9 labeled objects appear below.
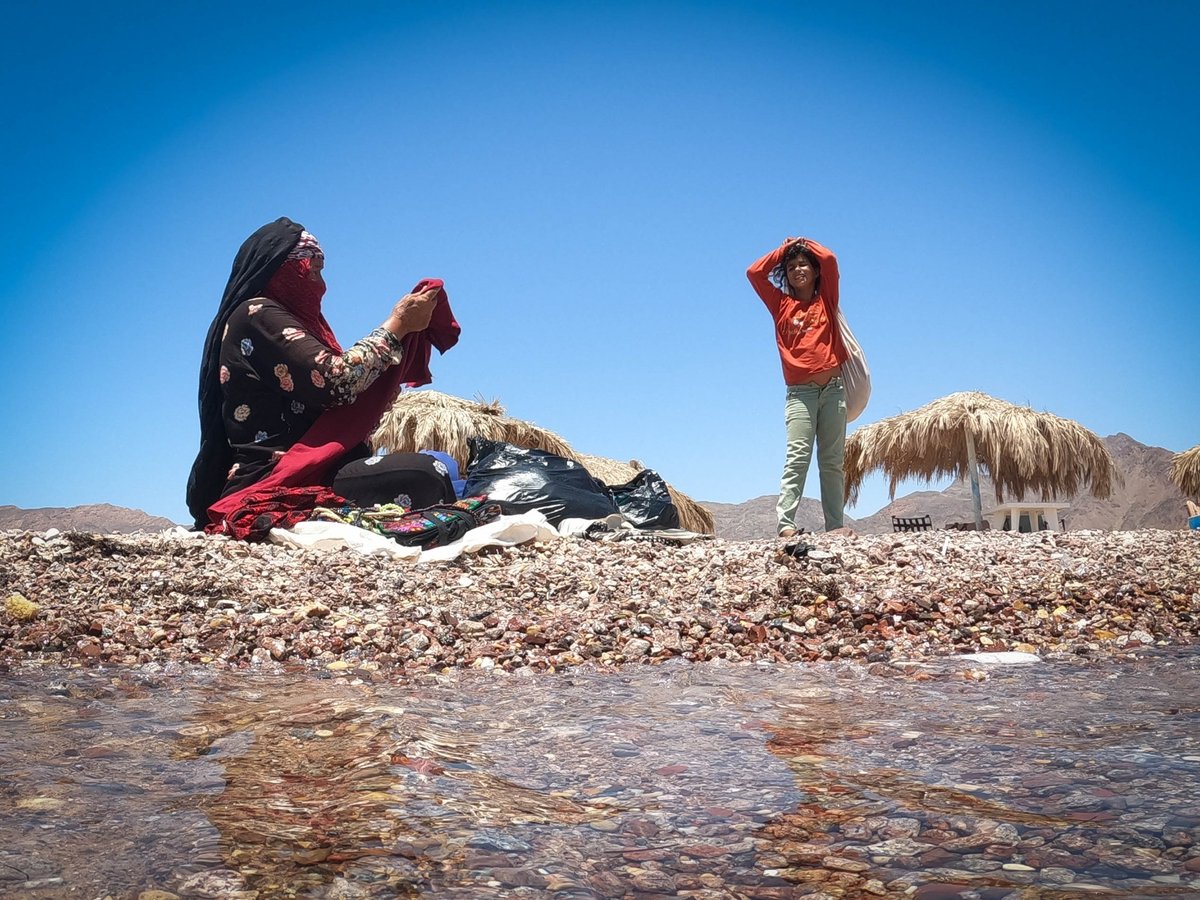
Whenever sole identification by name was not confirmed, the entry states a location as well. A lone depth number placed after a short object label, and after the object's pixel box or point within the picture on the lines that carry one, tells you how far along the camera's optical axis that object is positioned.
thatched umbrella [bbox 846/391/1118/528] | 13.93
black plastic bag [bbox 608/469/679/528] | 6.26
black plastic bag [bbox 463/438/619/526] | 5.52
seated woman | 4.76
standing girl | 6.05
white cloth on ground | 4.32
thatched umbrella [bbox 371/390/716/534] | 11.74
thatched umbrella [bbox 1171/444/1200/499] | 16.72
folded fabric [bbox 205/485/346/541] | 4.62
